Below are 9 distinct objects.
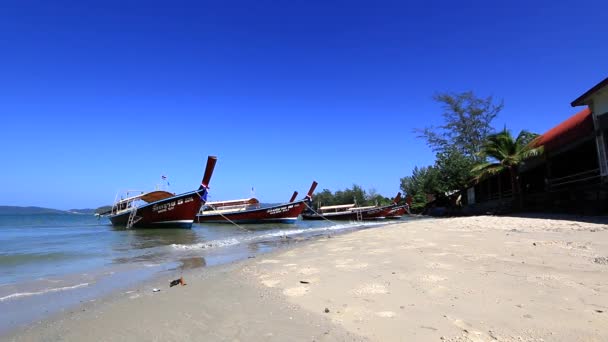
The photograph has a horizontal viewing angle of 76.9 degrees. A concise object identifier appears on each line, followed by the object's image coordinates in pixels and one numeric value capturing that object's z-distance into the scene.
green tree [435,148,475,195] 34.62
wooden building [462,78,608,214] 14.29
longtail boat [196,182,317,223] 35.91
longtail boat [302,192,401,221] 40.88
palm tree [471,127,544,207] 20.06
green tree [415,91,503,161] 38.97
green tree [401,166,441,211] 42.00
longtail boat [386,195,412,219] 41.53
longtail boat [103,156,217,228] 25.11
